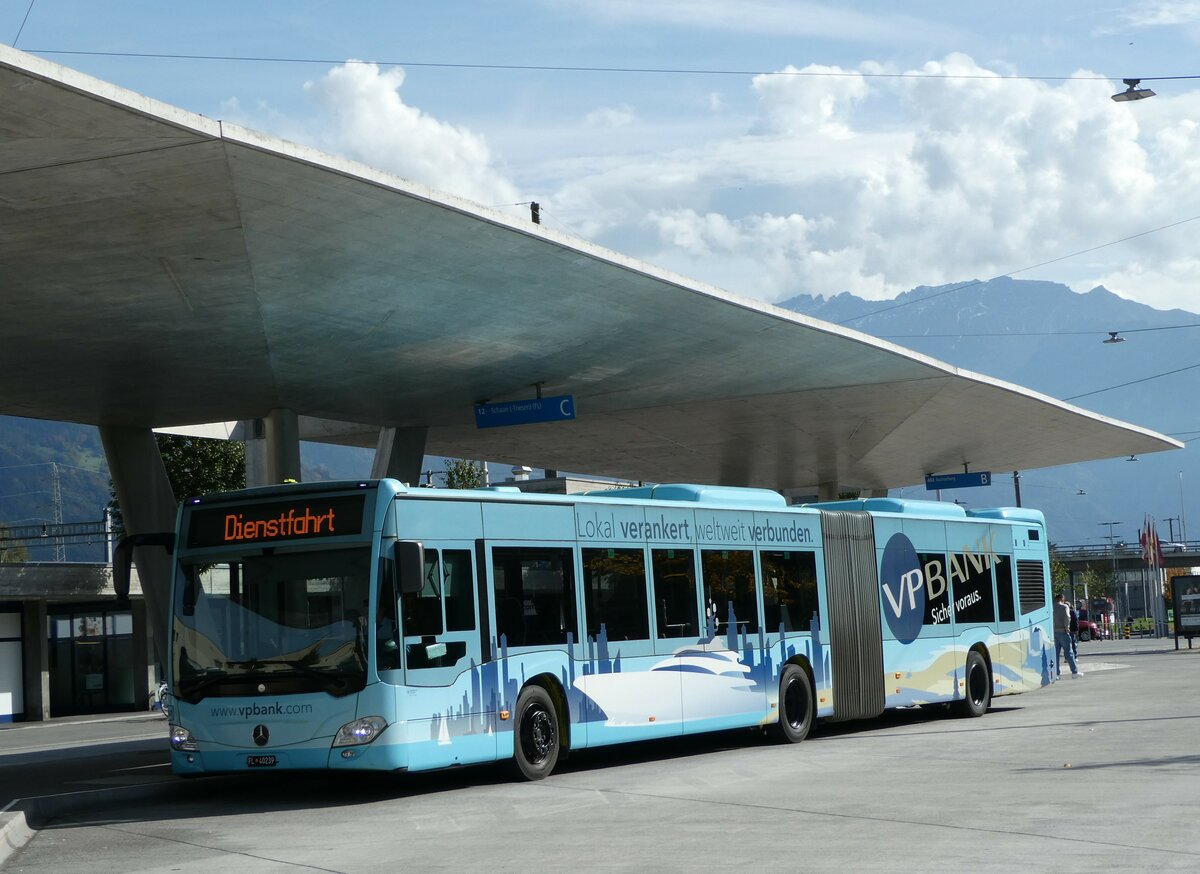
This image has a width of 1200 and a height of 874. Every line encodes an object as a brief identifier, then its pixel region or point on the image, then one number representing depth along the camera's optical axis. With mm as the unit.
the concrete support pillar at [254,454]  34938
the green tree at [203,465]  49812
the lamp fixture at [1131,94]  22641
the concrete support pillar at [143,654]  41188
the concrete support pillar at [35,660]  38094
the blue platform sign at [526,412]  28062
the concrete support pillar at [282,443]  29047
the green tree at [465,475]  56031
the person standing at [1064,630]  32125
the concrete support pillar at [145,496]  30688
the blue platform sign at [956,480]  48222
